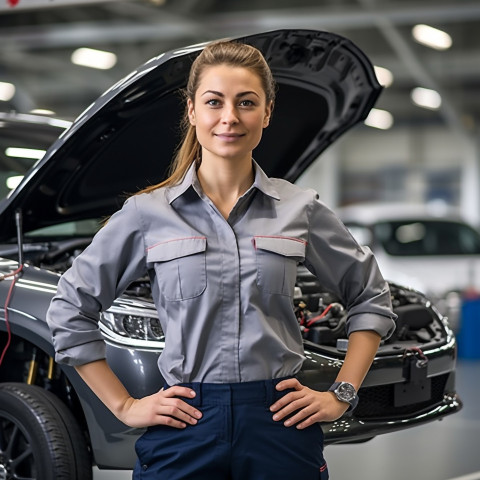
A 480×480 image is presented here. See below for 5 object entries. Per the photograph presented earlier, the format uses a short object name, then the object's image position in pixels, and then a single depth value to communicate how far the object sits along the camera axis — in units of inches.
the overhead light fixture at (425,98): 757.0
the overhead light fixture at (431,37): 546.3
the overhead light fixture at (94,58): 643.5
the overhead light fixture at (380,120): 849.8
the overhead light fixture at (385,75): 652.4
